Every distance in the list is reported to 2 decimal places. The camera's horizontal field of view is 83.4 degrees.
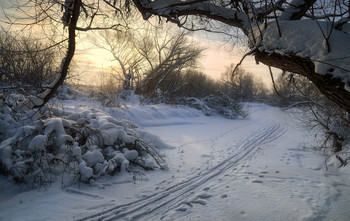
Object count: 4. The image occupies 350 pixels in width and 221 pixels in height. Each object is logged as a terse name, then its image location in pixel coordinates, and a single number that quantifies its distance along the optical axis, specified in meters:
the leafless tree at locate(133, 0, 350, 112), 1.71
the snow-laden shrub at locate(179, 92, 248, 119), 14.66
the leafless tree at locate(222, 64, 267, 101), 35.00
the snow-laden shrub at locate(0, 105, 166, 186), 3.14
